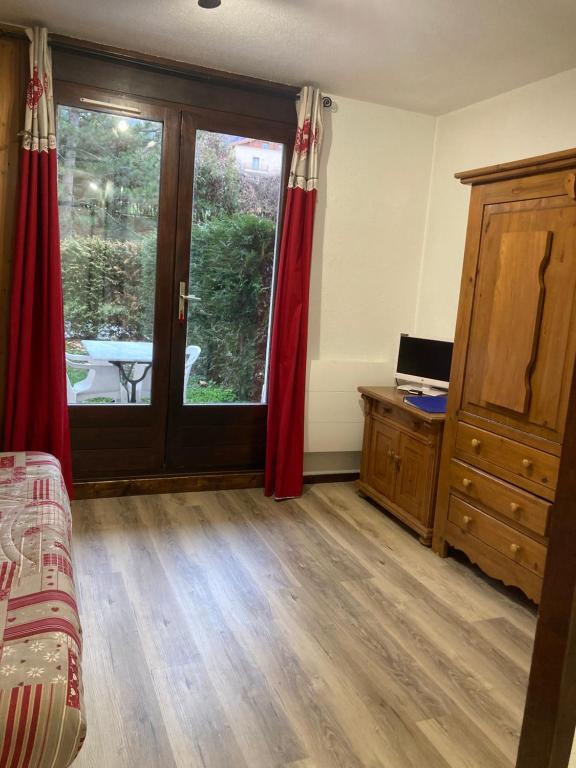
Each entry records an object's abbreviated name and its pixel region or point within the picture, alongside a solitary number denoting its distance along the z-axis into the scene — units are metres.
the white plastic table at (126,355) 3.49
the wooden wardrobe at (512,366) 2.43
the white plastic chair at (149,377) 3.60
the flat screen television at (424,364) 3.57
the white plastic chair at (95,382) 3.46
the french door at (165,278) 3.35
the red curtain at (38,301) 3.01
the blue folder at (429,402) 3.23
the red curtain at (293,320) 3.55
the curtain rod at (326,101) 3.62
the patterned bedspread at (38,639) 1.17
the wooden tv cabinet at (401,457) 3.20
